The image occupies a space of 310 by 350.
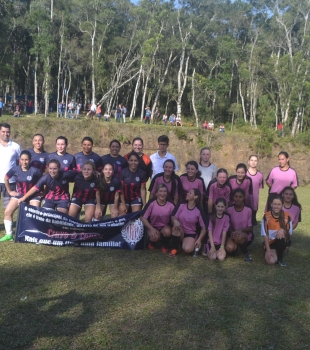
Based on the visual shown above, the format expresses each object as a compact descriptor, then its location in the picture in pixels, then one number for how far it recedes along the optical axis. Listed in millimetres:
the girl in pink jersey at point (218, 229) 6461
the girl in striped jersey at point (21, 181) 7129
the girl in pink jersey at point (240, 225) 6586
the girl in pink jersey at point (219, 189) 7090
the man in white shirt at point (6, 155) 7438
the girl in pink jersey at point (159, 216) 6742
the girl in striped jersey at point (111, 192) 7188
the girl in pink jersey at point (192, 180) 7210
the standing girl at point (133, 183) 7332
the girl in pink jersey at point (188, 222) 6540
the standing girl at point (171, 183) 7152
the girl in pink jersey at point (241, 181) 7371
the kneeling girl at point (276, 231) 6379
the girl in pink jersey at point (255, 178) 7734
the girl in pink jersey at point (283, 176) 7863
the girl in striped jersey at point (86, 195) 7242
